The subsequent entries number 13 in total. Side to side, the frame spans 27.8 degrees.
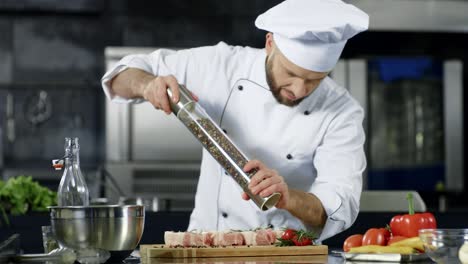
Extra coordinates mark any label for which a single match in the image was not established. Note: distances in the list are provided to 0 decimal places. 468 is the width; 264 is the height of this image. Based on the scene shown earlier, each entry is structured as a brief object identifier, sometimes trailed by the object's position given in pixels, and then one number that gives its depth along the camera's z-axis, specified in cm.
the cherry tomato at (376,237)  235
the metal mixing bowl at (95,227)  193
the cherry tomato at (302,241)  220
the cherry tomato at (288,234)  222
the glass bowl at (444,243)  185
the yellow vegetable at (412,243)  216
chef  260
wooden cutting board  216
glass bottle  220
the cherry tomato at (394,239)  235
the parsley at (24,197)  345
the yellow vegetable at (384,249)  212
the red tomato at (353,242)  235
